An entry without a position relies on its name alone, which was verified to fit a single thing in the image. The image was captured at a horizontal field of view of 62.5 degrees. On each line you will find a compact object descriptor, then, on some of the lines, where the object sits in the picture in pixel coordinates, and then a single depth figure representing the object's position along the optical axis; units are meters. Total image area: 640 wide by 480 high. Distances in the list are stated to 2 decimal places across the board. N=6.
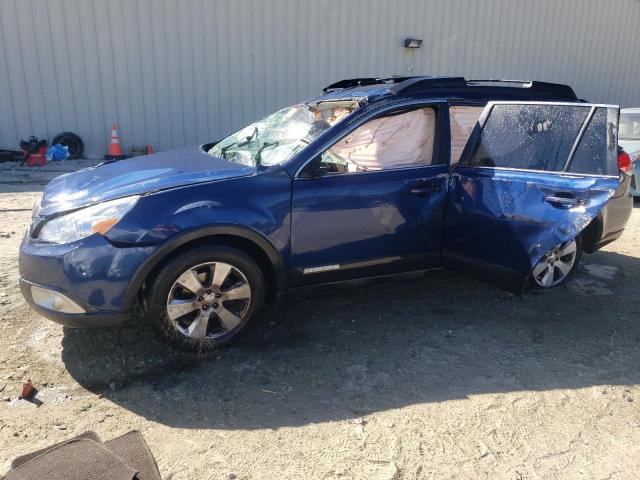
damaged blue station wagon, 2.93
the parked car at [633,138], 7.35
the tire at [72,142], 9.59
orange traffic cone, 9.60
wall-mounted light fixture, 11.56
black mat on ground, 1.99
